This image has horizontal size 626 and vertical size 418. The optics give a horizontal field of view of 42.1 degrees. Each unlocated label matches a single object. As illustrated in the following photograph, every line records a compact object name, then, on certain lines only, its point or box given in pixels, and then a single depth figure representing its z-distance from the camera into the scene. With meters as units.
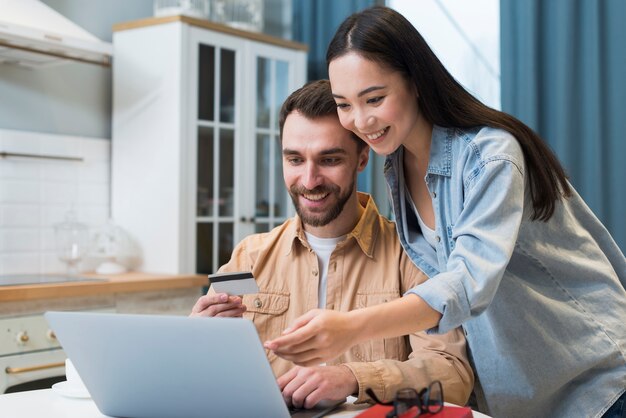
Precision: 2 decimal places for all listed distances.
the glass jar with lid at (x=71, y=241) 3.41
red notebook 1.16
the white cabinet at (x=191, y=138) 3.50
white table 1.31
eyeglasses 1.11
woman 1.41
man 1.80
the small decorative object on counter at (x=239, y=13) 3.86
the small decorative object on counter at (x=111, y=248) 3.48
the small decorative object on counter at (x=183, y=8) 3.66
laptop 1.10
